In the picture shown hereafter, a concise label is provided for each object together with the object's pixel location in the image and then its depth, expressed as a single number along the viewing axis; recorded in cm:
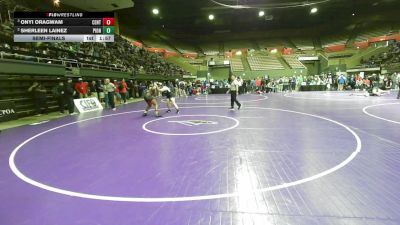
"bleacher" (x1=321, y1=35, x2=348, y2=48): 4931
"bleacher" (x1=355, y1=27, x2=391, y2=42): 4507
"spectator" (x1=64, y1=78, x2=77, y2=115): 1459
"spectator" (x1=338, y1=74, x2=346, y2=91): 3190
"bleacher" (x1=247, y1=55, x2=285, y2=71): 4659
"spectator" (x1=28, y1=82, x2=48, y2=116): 1434
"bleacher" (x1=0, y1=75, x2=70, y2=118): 1322
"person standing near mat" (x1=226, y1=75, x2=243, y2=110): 1423
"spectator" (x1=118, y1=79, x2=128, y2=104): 2028
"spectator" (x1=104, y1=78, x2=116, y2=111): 1656
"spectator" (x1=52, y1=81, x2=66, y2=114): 1466
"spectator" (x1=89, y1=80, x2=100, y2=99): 1972
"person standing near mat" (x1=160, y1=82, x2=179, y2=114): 1358
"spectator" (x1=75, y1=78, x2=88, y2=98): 1698
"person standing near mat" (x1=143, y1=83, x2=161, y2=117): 1243
